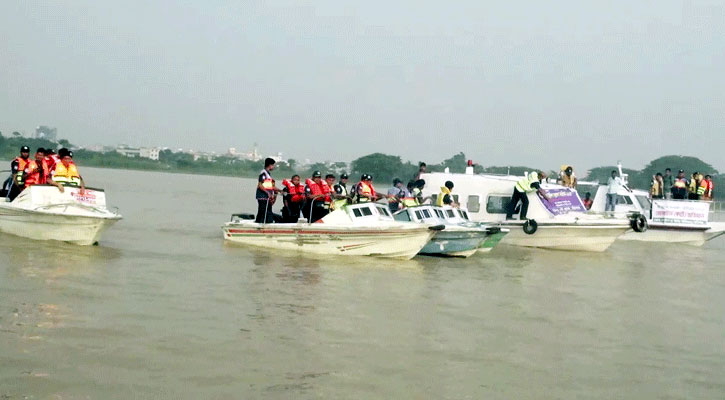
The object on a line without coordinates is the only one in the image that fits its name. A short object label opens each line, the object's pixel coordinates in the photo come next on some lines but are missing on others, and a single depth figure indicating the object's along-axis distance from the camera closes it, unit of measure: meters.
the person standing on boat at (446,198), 22.56
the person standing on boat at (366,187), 21.42
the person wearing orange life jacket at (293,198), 21.38
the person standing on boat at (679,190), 29.61
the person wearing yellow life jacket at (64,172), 18.98
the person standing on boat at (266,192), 20.81
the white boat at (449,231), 20.23
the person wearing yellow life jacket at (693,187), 30.00
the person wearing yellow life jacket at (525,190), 24.53
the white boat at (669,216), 27.77
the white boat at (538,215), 23.89
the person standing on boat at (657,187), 29.62
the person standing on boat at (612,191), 27.66
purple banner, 24.58
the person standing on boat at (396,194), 21.27
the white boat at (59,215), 18.30
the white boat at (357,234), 18.89
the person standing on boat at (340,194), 19.88
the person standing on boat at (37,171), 19.34
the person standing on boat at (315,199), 20.60
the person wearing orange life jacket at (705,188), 29.91
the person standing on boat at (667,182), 29.88
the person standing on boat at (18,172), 20.00
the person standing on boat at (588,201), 28.78
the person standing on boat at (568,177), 27.69
